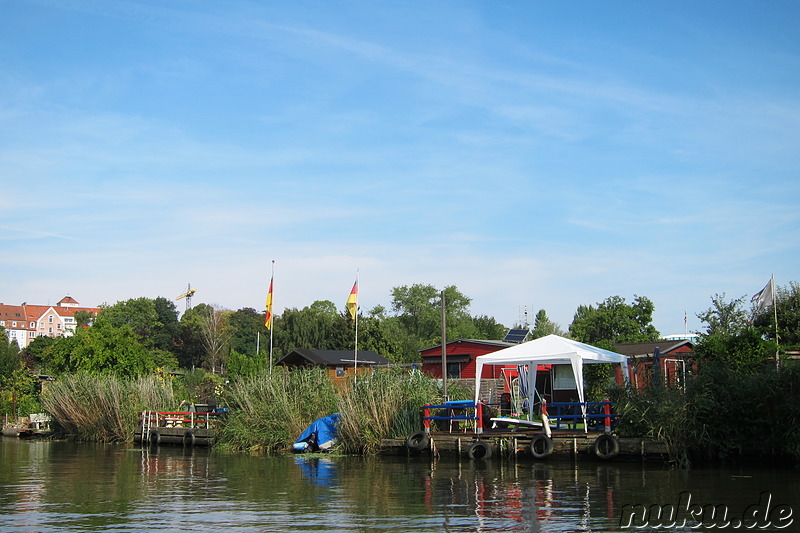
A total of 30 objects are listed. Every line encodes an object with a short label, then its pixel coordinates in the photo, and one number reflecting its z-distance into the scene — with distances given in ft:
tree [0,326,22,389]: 176.86
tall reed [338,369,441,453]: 84.64
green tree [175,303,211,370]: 287.07
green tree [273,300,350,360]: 254.57
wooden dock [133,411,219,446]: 106.32
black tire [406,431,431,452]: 80.43
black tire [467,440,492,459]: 77.48
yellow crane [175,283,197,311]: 499.10
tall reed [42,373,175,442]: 115.55
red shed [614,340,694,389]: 77.46
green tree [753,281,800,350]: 130.31
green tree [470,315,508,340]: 341.62
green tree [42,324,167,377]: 135.54
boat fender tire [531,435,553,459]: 74.64
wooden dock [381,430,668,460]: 71.56
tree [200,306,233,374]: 276.62
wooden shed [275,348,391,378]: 182.28
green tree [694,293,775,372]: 76.33
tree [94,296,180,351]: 377.30
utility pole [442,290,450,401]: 86.99
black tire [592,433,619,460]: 71.56
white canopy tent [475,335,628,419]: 79.05
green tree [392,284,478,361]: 327.55
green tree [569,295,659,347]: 217.56
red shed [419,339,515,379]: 140.05
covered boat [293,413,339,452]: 89.15
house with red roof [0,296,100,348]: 529.04
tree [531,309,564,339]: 291.93
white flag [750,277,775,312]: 110.52
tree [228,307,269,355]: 317.63
